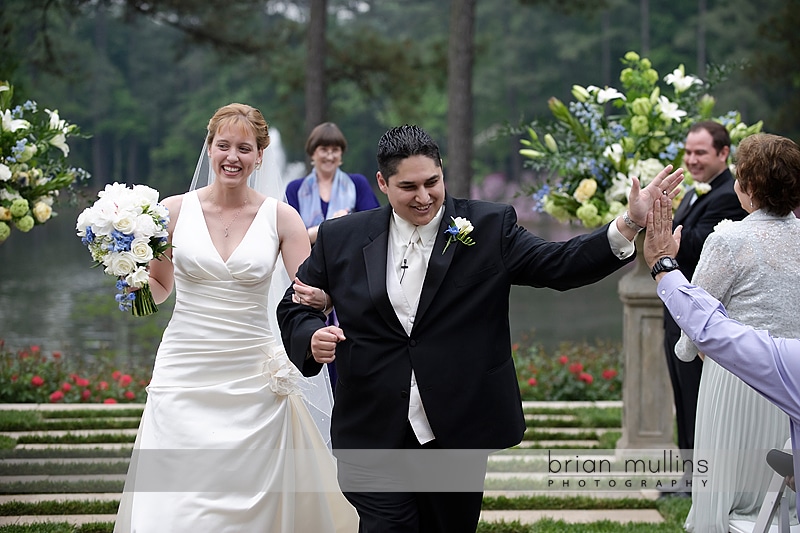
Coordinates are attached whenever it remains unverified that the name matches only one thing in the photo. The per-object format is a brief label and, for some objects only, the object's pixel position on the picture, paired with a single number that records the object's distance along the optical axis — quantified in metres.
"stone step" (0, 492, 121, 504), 12.60
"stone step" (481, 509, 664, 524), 12.02
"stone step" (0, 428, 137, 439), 15.77
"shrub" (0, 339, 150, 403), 18.44
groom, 7.72
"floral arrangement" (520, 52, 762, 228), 13.35
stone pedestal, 14.01
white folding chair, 7.21
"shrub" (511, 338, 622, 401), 19.28
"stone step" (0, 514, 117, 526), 11.63
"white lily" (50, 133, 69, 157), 13.25
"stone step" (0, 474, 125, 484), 13.41
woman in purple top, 15.37
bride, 9.32
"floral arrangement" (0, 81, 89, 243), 12.60
